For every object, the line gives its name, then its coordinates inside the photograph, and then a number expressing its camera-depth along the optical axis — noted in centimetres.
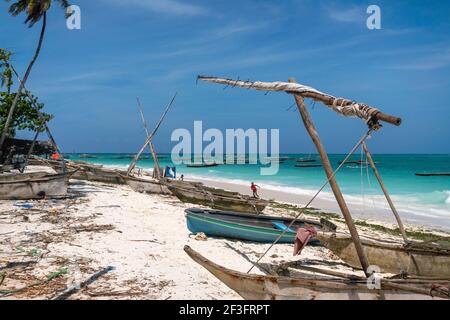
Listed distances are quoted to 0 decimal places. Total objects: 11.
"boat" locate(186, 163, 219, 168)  8012
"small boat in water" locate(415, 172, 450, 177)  5764
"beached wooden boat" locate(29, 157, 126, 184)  2730
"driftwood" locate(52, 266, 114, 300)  614
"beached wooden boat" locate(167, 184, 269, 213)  1697
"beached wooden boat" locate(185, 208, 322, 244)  1169
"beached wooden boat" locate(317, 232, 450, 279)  823
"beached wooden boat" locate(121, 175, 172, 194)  2249
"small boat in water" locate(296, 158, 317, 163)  10818
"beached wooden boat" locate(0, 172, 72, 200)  1555
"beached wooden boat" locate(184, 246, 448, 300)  543
